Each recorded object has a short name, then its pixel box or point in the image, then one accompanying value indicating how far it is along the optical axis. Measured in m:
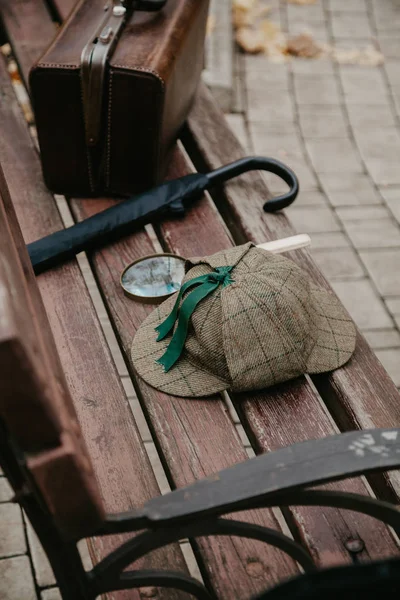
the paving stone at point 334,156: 3.89
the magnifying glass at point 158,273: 1.97
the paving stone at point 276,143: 3.96
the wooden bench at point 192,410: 1.38
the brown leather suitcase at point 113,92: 2.10
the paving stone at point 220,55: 4.11
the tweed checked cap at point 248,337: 1.63
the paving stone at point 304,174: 3.75
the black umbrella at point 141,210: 2.06
